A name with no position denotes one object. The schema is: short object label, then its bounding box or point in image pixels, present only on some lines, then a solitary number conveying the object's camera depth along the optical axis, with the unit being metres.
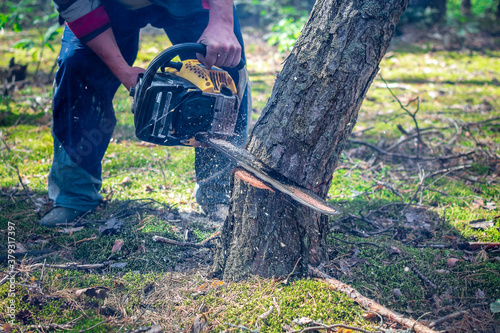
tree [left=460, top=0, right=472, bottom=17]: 10.22
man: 2.38
